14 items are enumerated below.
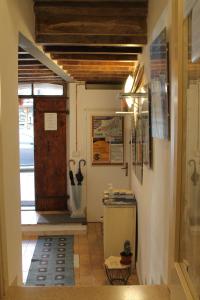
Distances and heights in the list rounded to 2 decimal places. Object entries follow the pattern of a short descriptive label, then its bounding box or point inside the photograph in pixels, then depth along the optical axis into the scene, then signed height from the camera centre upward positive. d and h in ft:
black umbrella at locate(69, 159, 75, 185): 19.17 -2.12
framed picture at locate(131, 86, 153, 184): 9.25 +0.11
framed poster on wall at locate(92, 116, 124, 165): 19.48 -0.01
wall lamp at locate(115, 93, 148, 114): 10.23 +1.42
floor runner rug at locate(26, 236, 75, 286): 12.97 -5.24
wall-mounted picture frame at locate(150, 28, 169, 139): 6.66 +1.10
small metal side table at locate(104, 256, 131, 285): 12.55 -4.93
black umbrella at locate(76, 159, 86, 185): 19.30 -2.13
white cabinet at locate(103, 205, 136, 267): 13.67 -3.43
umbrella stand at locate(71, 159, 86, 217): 19.30 -3.20
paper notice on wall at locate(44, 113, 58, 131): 20.40 +1.09
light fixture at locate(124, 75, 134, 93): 13.00 +2.05
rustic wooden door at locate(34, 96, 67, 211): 20.36 -0.82
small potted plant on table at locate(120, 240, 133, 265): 12.58 -4.30
